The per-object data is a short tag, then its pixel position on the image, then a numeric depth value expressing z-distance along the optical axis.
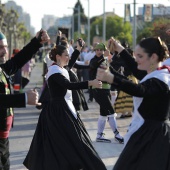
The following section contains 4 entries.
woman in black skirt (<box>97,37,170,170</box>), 5.13
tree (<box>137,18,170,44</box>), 23.96
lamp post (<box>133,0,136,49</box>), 29.72
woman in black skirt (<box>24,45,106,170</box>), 7.64
